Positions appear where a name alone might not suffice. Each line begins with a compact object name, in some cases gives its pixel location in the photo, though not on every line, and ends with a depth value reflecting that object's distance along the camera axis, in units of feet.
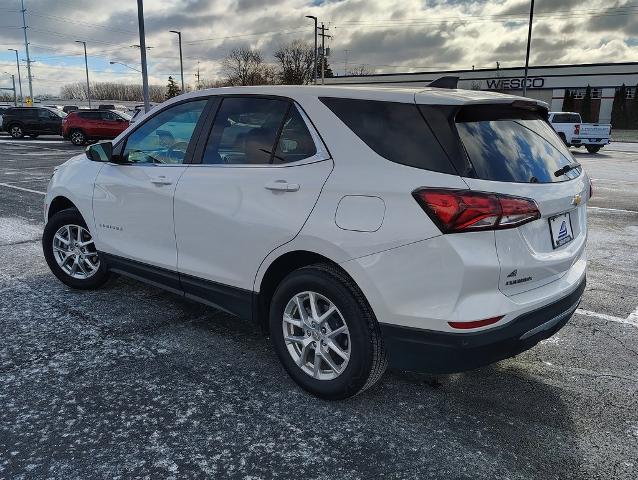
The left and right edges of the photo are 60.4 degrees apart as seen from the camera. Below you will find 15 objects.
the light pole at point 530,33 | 107.76
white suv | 8.32
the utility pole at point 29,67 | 188.85
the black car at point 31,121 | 97.14
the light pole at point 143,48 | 68.23
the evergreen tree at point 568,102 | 170.71
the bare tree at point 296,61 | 234.38
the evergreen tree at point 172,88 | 270.26
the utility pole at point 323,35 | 162.30
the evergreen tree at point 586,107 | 168.14
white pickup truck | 81.35
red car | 83.56
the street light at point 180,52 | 144.81
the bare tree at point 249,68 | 242.37
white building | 176.96
